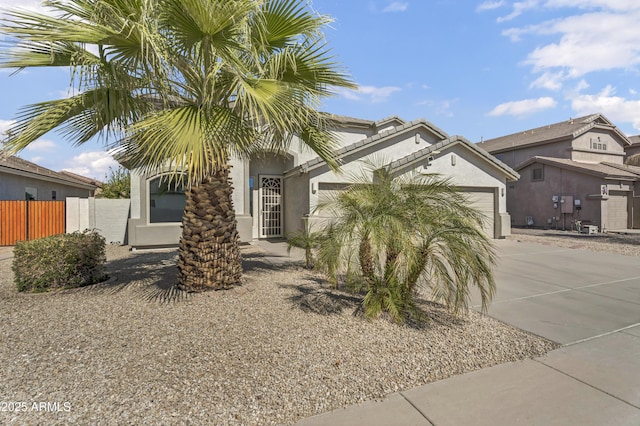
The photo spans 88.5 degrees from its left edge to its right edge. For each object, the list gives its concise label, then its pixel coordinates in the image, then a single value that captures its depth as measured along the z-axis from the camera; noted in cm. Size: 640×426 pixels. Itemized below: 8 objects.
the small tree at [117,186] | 1725
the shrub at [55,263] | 602
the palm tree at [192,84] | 432
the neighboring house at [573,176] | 1988
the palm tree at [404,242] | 429
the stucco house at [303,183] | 1187
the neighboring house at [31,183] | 1559
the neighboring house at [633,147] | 2925
